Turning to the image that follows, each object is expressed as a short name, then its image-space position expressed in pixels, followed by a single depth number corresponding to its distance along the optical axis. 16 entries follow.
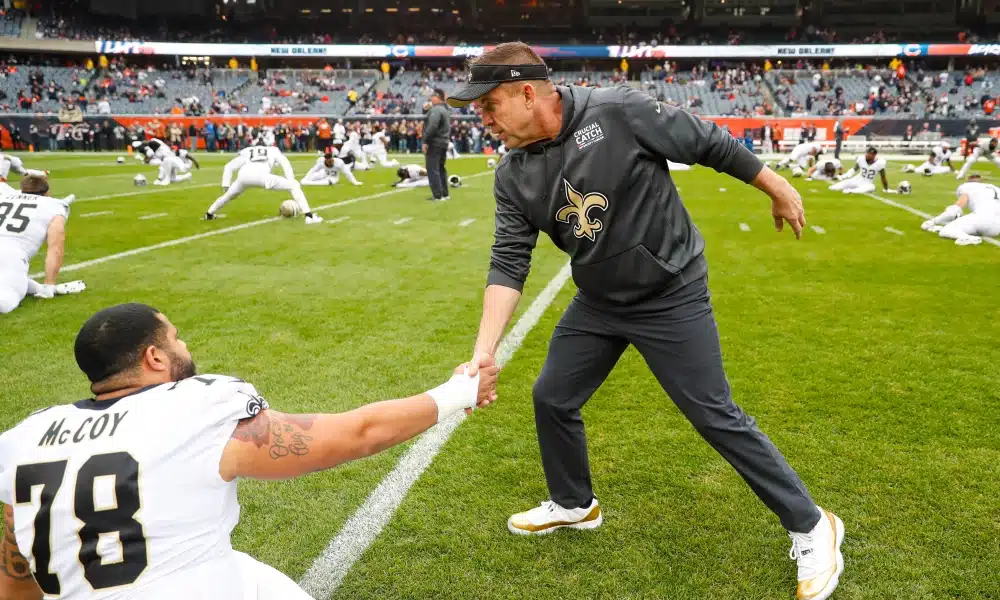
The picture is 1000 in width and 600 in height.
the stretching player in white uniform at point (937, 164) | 23.17
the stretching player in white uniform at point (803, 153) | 23.80
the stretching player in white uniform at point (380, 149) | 27.19
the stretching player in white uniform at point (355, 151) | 22.59
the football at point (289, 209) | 13.52
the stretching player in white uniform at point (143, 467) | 1.68
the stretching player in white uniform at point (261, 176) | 12.72
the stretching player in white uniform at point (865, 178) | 18.25
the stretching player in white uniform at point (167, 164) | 20.38
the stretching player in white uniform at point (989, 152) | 20.95
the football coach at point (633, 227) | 2.63
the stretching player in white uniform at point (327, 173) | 19.95
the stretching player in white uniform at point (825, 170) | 21.86
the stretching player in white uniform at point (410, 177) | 19.53
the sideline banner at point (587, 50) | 53.56
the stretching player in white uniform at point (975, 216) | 10.79
